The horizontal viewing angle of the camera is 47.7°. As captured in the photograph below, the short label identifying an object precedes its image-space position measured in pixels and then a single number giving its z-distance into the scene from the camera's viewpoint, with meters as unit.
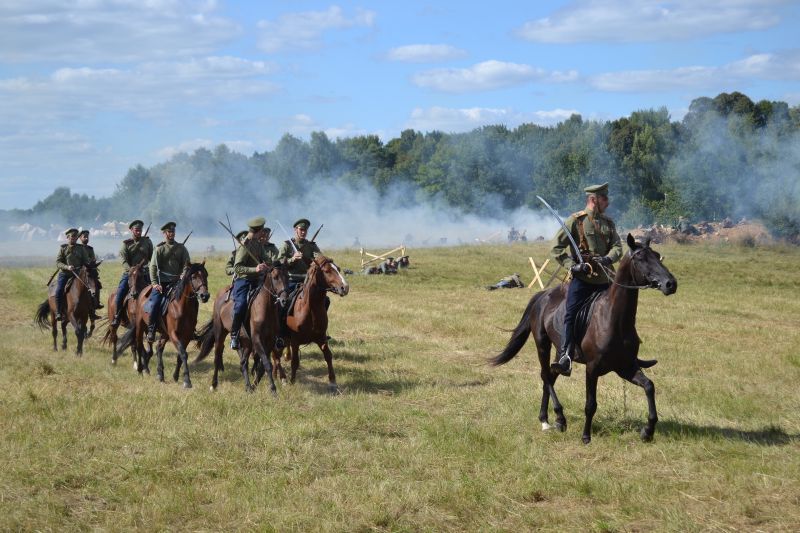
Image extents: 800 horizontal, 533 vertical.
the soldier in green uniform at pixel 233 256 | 15.79
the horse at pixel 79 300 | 19.86
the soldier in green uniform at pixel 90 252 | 20.17
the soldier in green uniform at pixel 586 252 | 11.02
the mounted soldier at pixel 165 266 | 16.16
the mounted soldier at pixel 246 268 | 14.95
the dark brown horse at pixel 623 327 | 10.05
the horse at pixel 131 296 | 17.91
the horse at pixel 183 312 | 15.21
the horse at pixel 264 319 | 14.48
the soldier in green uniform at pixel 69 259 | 20.12
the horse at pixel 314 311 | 14.75
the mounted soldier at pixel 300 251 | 16.34
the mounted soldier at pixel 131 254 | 18.94
